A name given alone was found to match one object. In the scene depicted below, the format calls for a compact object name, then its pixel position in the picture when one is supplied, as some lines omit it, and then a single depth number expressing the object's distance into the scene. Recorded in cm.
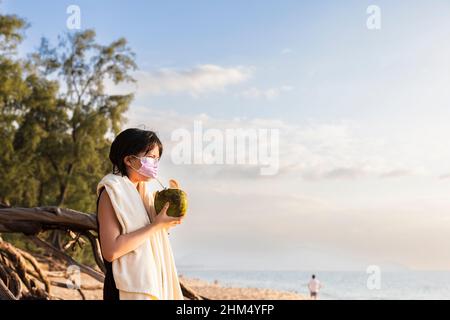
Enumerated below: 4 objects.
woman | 262
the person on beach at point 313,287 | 2438
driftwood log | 482
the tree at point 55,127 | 2594
